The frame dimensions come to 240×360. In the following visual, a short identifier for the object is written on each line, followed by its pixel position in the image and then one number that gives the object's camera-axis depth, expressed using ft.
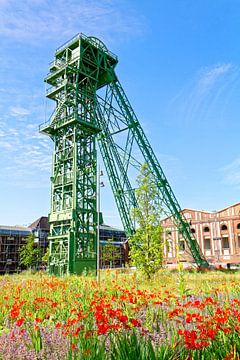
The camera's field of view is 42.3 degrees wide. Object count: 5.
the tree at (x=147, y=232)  52.60
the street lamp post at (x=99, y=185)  62.34
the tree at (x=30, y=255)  138.04
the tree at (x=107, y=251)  156.54
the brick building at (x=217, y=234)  157.15
